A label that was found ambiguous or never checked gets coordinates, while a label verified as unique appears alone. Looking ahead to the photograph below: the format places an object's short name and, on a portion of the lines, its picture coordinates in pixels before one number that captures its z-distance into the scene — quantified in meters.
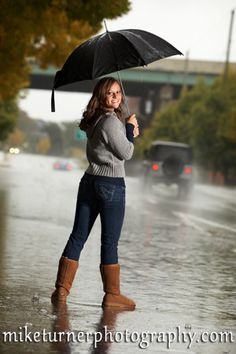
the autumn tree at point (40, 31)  19.88
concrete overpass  95.36
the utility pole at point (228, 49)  61.09
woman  7.92
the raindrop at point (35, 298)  7.97
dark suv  35.72
